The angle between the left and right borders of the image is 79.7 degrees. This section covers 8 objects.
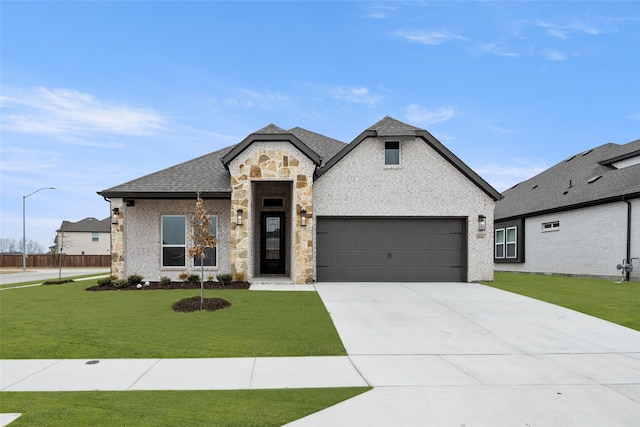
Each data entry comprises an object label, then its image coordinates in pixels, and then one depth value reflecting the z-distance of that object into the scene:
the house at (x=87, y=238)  54.44
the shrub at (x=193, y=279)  14.29
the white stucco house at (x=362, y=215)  14.80
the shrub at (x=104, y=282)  14.15
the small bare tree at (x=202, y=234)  10.32
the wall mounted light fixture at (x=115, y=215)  14.49
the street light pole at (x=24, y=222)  31.37
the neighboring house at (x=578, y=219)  16.55
